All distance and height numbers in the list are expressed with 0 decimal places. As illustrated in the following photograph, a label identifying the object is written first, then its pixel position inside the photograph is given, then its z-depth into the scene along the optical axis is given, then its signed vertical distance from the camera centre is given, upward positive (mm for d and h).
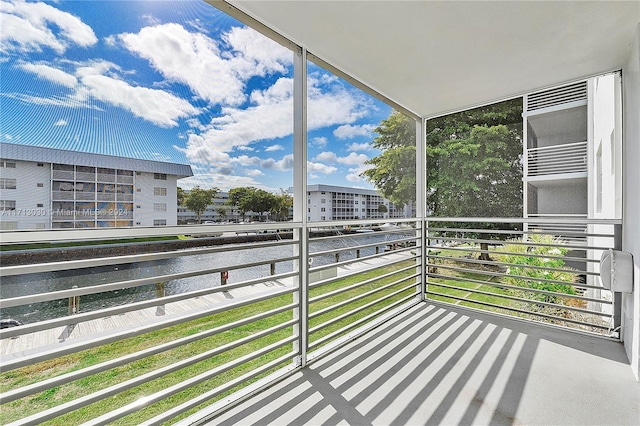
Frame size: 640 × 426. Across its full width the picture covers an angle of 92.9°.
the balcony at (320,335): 1414 -924
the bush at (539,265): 3045 -543
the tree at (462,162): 3295 +604
